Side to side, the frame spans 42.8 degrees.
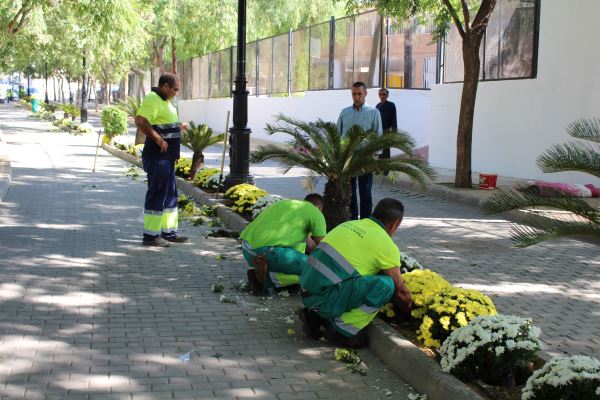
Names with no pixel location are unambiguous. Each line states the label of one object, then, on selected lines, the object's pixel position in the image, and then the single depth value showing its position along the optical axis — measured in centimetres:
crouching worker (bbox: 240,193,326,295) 651
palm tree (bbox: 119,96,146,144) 2020
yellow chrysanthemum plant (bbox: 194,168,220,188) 1341
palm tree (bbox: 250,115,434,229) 817
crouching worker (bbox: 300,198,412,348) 529
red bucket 1427
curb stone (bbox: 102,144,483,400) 434
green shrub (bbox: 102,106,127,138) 2573
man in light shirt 908
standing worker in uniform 853
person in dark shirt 1571
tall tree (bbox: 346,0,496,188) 1405
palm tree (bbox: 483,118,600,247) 436
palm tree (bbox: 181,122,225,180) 1419
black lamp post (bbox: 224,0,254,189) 1201
